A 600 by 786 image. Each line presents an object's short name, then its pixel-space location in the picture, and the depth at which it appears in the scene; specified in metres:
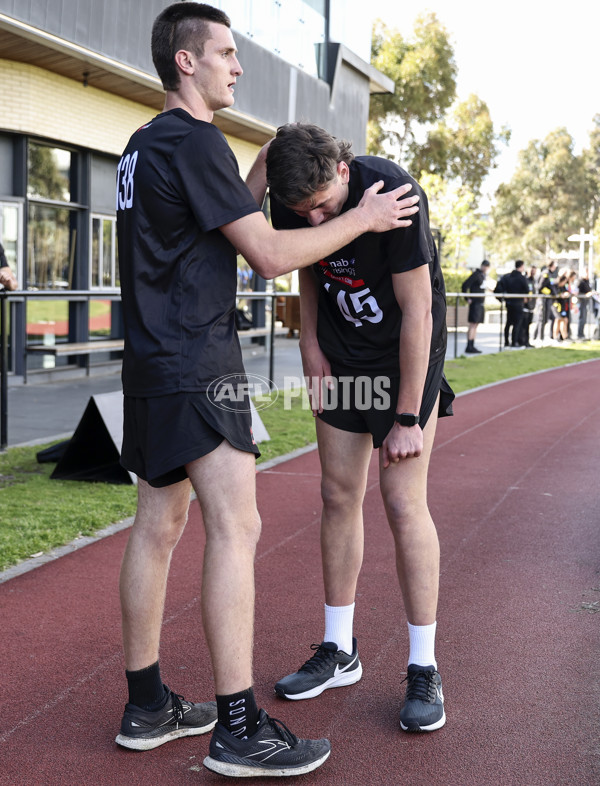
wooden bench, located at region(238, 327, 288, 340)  17.56
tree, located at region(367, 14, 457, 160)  42.88
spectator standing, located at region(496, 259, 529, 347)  23.19
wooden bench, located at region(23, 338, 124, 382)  12.84
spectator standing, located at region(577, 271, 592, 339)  27.42
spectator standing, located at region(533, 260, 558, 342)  25.72
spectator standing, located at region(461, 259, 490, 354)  20.92
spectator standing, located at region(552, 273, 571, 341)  25.88
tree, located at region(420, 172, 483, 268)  47.91
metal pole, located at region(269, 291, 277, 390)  11.07
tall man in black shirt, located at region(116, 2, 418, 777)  2.60
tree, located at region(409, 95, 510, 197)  45.91
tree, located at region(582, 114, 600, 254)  73.00
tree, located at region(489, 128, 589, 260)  72.31
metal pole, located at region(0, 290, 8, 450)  7.23
